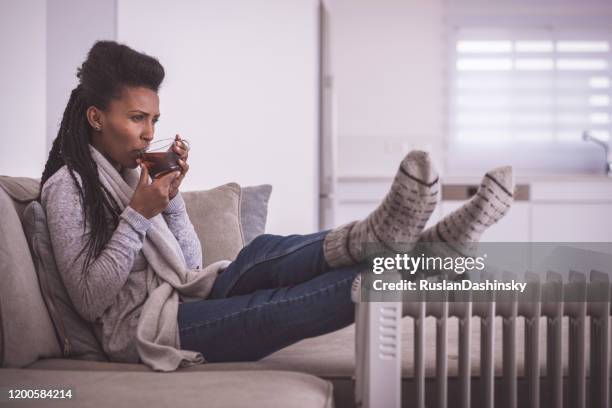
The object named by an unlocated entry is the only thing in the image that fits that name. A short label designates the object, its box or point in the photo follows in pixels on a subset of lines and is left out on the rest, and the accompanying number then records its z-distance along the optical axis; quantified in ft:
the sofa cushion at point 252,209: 12.73
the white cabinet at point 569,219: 22.28
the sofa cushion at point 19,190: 10.47
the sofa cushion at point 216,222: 12.15
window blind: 25.10
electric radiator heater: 9.77
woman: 9.72
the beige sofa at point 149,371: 9.29
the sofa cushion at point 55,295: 10.33
